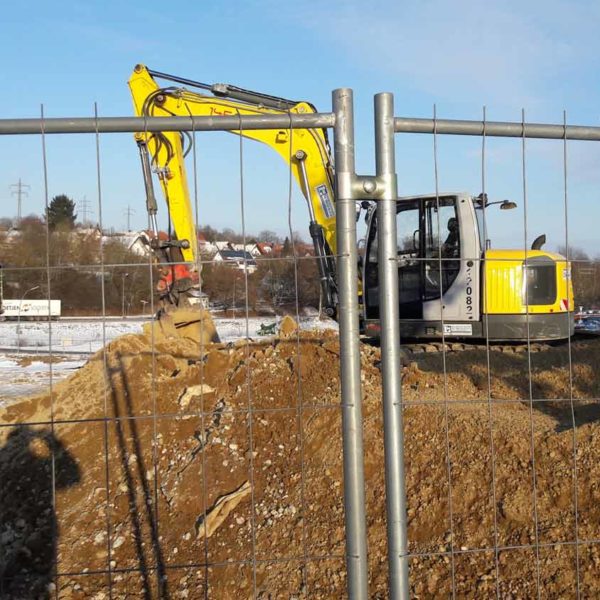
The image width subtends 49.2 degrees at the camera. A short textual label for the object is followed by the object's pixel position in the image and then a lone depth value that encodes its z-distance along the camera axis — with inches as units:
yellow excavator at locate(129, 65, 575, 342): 348.2
